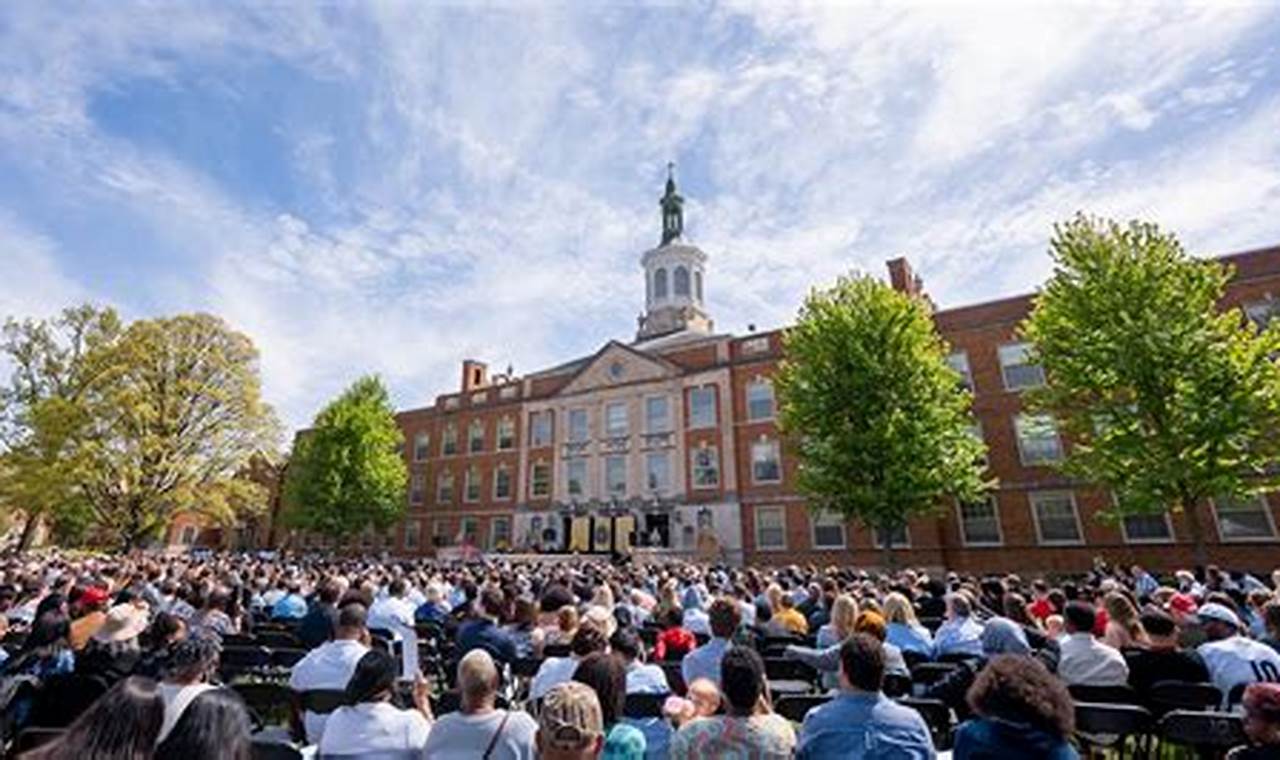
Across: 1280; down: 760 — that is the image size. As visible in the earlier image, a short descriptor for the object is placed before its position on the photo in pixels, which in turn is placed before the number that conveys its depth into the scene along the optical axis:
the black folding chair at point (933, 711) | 4.80
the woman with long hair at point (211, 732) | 2.06
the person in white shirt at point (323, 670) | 5.45
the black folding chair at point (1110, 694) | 5.41
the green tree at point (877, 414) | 21.89
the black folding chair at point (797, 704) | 4.93
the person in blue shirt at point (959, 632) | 6.91
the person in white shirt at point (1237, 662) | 5.41
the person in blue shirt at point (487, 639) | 7.02
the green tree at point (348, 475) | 41.06
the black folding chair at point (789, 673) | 6.52
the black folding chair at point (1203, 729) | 4.14
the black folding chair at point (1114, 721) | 4.54
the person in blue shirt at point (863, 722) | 3.26
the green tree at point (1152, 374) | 16.69
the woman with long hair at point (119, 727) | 2.05
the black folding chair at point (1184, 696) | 5.05
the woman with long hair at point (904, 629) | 7.03
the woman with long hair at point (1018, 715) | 2.86
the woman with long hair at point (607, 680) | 3.62
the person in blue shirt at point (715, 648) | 5.64
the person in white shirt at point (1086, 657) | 5.60
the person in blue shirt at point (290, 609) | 10.62
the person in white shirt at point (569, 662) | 4.78
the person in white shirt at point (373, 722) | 3.64
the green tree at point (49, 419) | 26.47
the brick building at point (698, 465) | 24.02
